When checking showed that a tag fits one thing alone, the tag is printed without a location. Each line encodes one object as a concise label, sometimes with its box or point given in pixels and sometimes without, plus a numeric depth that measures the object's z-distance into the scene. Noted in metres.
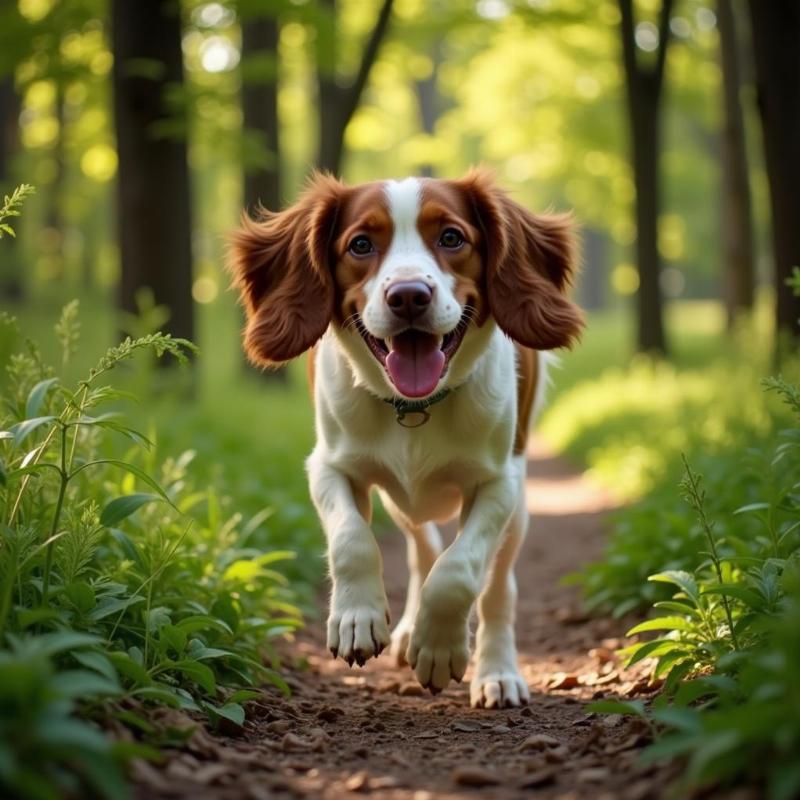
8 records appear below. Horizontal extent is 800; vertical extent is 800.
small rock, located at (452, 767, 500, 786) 2.66
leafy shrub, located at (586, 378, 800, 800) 2.07
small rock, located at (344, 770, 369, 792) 2.62
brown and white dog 3.46
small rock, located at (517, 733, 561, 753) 3.05
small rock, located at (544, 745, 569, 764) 2.83
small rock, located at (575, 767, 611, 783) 2.57
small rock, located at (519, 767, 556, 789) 2.63
